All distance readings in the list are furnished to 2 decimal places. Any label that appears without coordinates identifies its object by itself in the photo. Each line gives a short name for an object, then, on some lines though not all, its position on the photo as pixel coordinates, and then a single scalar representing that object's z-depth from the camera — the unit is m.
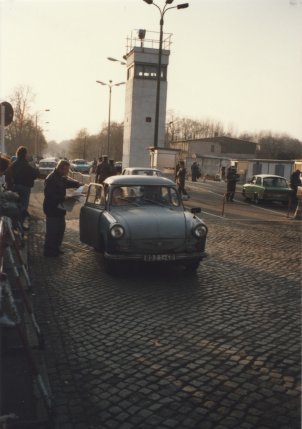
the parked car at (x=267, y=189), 22.72
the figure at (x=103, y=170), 18.95
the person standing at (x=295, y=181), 20.67
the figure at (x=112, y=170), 19.12
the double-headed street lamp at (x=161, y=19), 22.67
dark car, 7.51
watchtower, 42.25
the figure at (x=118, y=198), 8.61
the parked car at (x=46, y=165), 36.92
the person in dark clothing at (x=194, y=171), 39.28
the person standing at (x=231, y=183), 22.72
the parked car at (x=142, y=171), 19.73
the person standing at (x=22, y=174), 11.02
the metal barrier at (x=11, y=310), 3.22
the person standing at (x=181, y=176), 21.90
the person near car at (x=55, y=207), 9.18
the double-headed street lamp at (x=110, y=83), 47.95
